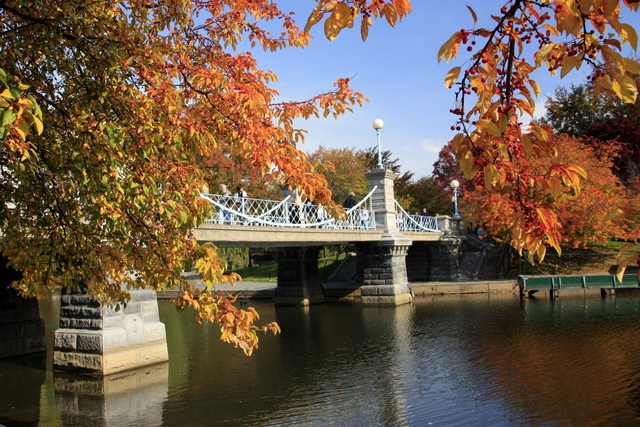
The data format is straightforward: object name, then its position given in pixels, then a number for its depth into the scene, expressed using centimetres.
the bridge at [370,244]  1747
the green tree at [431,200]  3788
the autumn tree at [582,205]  2241
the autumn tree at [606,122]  3031
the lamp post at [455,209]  2847
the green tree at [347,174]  3625
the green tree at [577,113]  3456
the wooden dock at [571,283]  2028
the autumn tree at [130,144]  492
